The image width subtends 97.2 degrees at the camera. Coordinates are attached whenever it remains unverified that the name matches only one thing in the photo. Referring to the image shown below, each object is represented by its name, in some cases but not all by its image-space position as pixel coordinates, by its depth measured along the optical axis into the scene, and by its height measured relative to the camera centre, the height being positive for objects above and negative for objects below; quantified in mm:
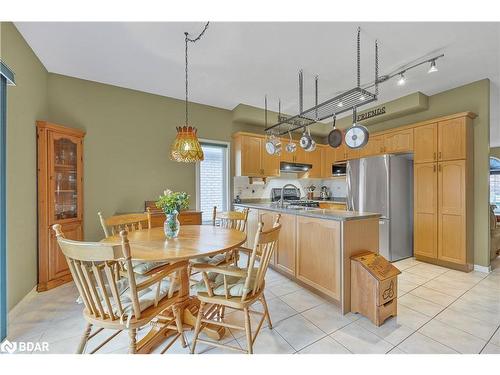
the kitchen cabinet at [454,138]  3164 +713
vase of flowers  1970 -214
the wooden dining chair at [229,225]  2268 -507
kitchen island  2145 -625
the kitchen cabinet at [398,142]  3787 +803
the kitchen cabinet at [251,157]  4279 +602
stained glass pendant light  2105 +400
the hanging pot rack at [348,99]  2348 +1019
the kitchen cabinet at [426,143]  3479 +701
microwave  4957 +401
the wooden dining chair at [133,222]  1928 -368
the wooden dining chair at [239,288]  1458 -733
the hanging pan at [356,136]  2469 +576
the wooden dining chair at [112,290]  1129 -580
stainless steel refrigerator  3646 -195
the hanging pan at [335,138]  2911 +652
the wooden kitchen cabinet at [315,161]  5293 +618
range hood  4783 +444
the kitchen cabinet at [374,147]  4176 +777
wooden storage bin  1922 -918
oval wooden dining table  1484 -451
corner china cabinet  2527 -71
